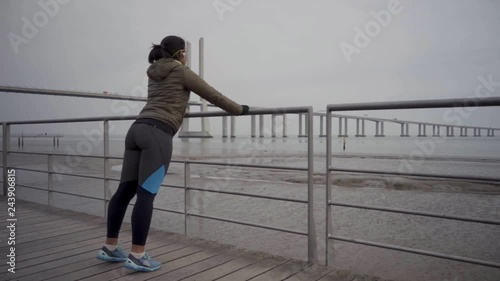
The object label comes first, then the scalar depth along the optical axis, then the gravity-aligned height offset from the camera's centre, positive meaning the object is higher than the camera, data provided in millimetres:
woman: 1733 +97
